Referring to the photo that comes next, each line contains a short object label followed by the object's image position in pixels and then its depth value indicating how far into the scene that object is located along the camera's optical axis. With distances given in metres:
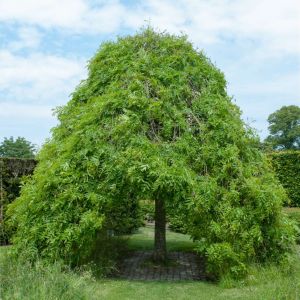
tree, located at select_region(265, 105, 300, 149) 44.44
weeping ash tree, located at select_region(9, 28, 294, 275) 7.38
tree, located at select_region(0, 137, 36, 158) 45.03
